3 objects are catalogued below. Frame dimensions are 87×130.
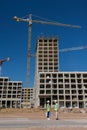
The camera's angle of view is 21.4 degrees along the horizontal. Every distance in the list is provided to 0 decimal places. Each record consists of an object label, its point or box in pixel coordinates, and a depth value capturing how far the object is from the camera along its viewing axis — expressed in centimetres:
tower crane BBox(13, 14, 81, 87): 11726
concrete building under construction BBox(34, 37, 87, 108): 11712
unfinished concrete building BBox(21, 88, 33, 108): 17950
